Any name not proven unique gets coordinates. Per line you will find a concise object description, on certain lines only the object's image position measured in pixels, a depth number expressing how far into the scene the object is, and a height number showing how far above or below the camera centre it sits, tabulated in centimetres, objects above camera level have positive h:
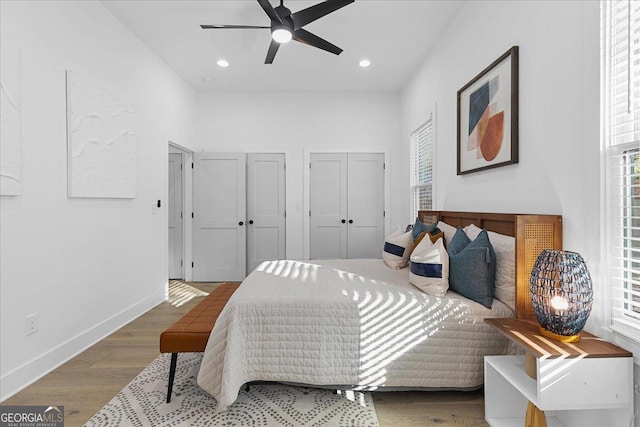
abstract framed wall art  211 +69
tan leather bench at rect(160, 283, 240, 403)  186 -72
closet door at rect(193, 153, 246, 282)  484 +3
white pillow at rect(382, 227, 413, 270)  291 -36
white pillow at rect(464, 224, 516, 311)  183 -33
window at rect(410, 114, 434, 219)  380 +53
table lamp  140 -37
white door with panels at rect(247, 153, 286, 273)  493 +11
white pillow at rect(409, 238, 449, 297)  200 -37
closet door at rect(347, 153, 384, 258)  494 +20
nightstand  130 -67
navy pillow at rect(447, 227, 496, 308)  189 -36
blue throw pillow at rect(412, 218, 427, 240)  298 -17
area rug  173 -111
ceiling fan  233 +142
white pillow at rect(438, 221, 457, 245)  262 -16
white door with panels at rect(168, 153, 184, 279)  491 -12
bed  182 -73
